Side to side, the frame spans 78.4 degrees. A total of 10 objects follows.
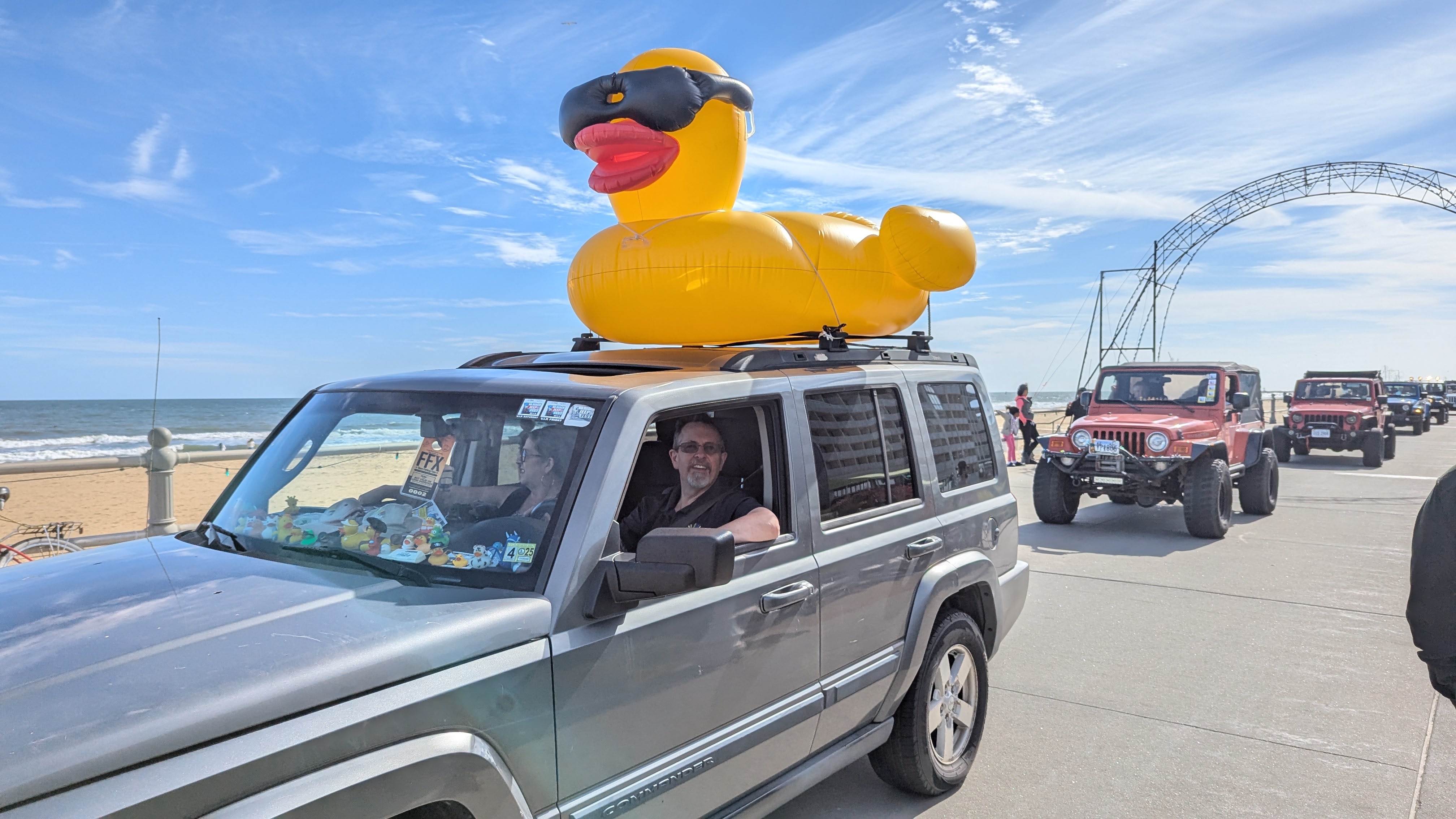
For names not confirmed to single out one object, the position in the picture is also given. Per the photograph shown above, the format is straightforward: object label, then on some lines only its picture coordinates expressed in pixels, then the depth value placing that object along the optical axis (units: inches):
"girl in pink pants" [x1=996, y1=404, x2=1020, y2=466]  662.5
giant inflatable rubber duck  152.1
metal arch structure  913.5
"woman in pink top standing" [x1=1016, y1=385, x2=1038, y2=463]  695.1
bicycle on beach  242.2
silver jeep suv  65.2
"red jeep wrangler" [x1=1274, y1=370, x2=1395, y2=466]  732.0
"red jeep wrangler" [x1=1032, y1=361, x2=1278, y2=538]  394.3
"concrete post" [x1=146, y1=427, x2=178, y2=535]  259.8
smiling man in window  118.6
